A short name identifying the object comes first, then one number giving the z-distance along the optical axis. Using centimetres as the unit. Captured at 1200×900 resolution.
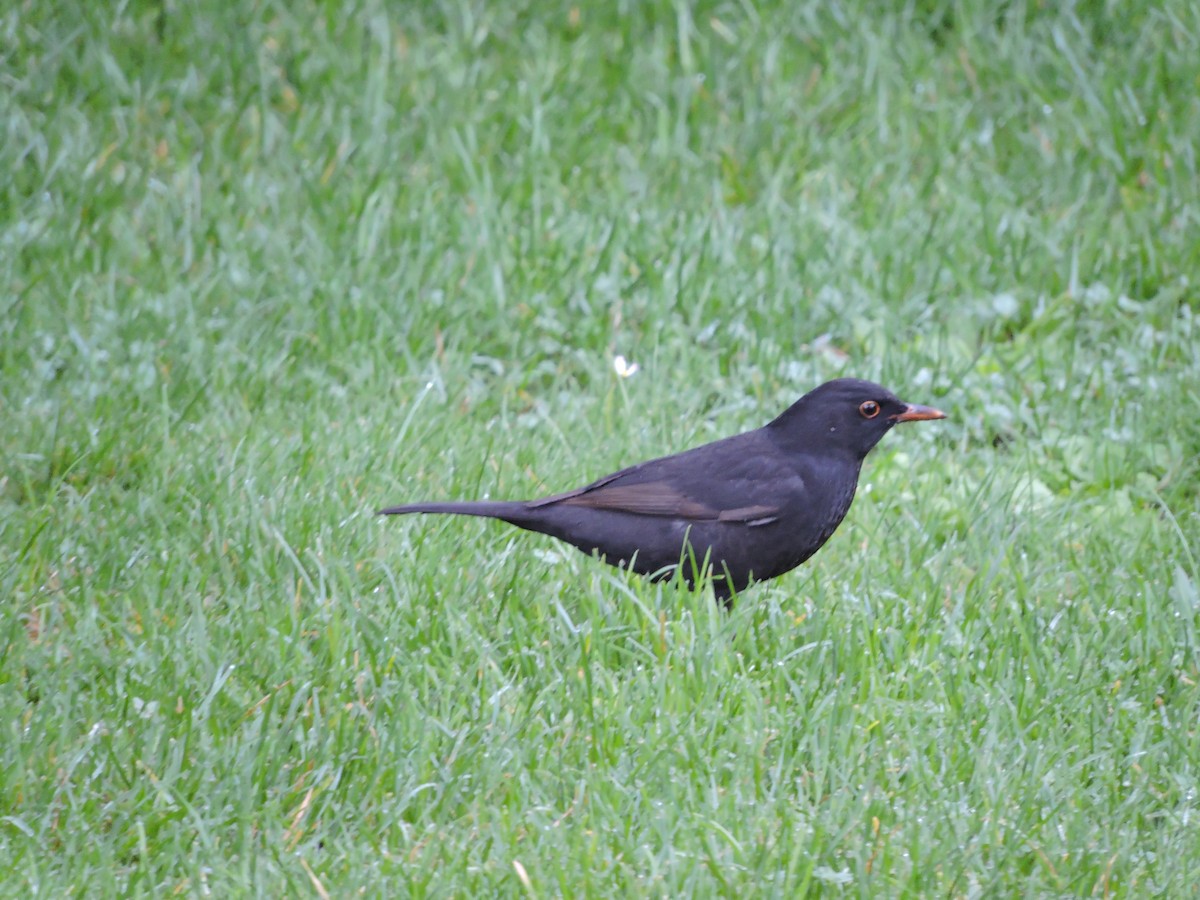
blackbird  808
